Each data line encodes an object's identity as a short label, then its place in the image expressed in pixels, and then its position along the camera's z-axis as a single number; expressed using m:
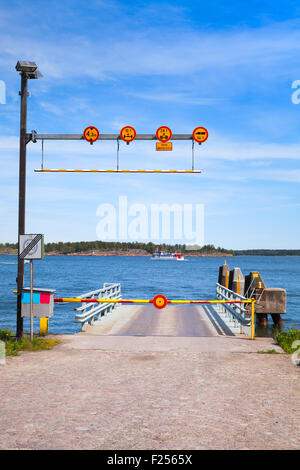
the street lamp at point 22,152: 13.41
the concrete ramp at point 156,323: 16.50
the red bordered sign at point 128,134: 13.87
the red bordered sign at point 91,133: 13.93
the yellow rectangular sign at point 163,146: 13.83
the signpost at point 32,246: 13.06
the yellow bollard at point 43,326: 14.78
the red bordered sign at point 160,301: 15.08
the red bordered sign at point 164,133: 13.77
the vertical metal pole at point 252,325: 14.80
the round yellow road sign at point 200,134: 13.68
